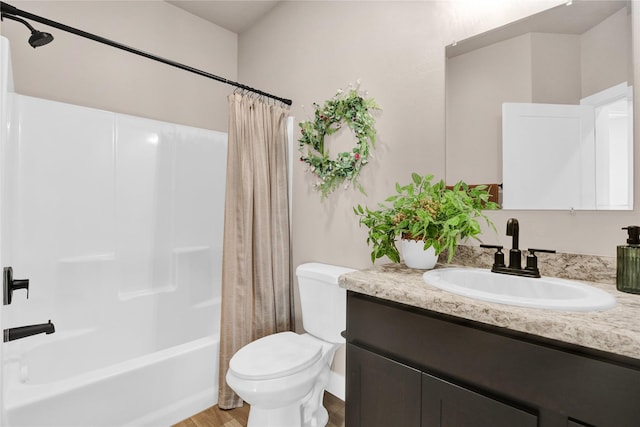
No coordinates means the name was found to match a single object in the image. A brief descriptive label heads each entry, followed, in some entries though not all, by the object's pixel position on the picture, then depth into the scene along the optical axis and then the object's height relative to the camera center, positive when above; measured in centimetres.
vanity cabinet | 63 -40
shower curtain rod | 120 +81
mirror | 105 +39
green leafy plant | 116 -2
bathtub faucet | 96 -36
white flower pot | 123 -17
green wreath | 173 +46
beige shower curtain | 181 -12
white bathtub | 125 -82
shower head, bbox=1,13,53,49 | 123 +73
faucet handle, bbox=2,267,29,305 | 98 -23
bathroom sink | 76 -23
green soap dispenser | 89 -15
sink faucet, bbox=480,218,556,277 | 108 -17
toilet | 130 -66
